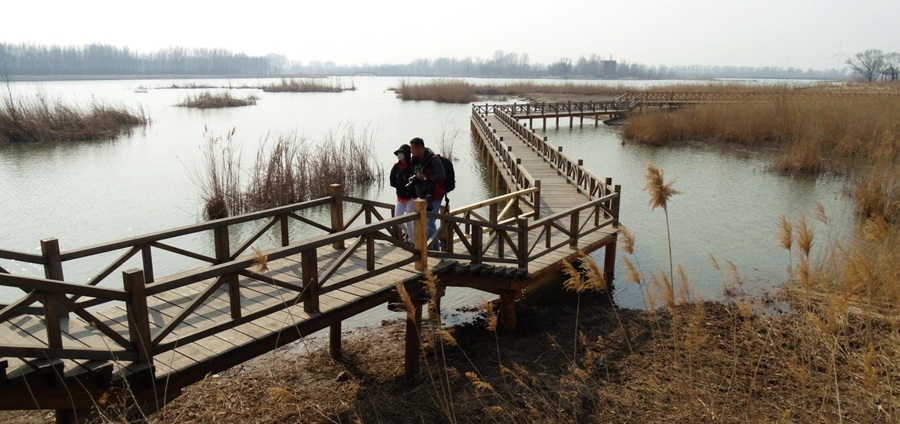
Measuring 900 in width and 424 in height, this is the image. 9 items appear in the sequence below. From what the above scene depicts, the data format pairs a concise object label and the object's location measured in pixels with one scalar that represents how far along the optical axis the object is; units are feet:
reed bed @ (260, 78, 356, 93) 246.27
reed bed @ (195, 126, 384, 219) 51.21
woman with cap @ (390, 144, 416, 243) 26.99
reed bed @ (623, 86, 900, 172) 69.77
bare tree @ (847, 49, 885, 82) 363.97
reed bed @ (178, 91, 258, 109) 157.79
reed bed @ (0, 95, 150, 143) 88.94
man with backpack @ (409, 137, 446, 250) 26.58
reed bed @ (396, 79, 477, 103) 194.39
